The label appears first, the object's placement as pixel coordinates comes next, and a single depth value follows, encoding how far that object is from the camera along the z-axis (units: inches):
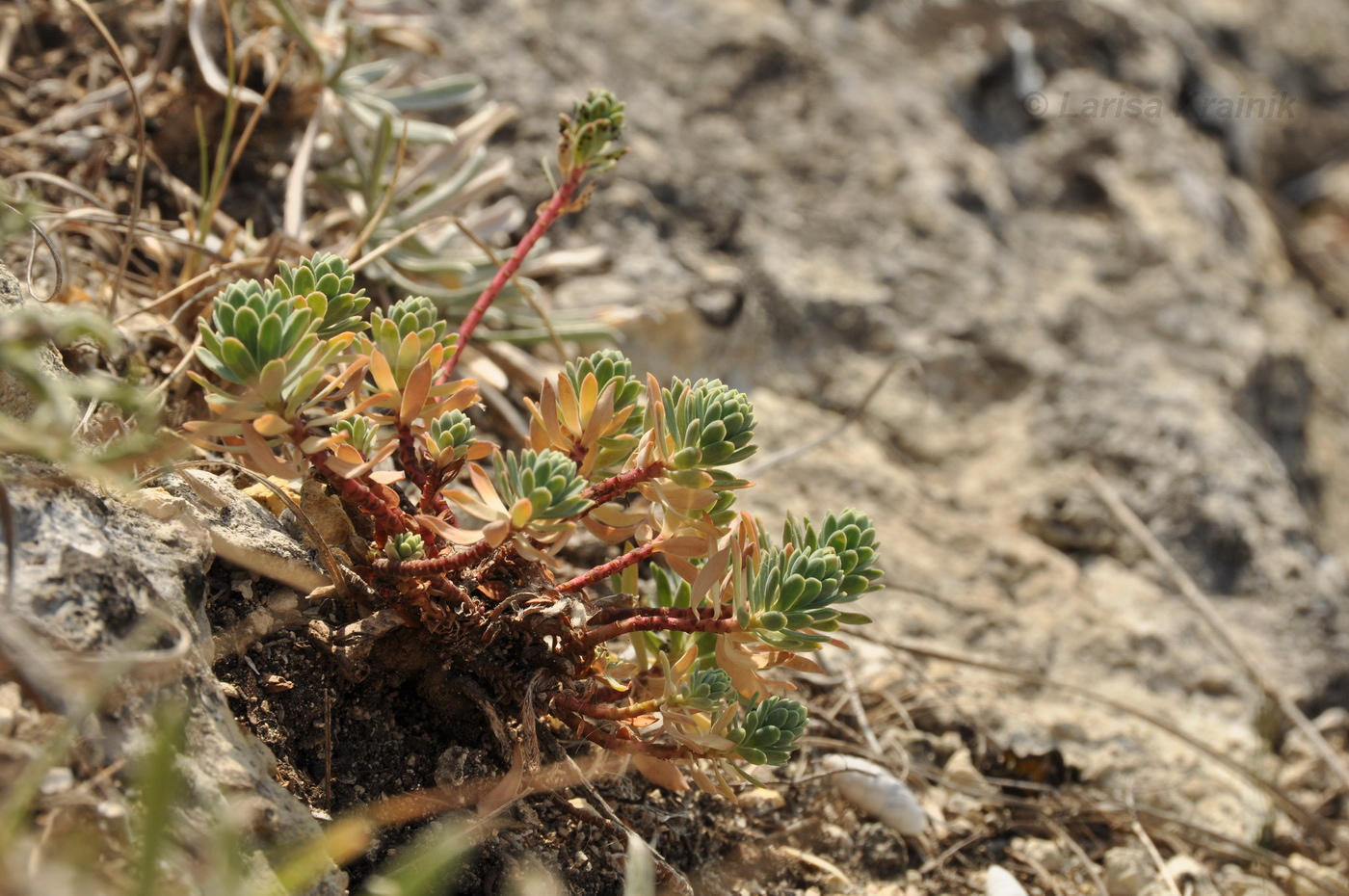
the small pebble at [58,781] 19.1
